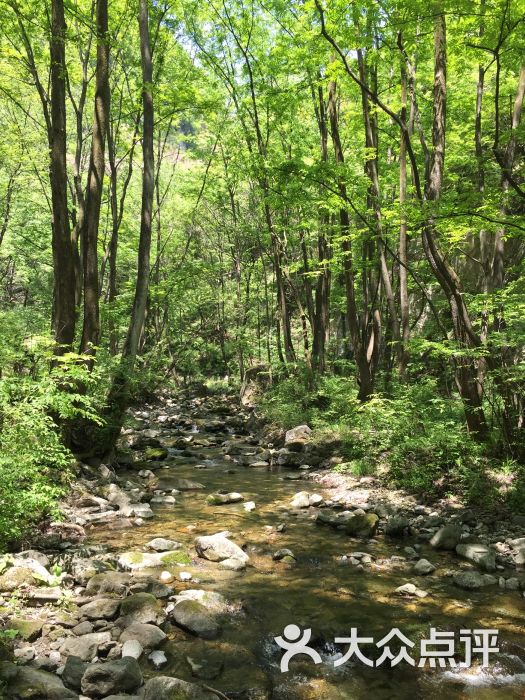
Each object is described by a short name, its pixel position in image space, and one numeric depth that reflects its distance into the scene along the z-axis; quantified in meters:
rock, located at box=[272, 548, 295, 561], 6.69
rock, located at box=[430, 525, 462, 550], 6.95
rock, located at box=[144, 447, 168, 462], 13.49
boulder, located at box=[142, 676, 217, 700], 3.49
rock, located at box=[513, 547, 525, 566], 6.29
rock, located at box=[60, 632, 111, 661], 3.96
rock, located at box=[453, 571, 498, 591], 5.75
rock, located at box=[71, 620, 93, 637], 4.28
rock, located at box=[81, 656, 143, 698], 3.54
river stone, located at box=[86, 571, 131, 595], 5.13
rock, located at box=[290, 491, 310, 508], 9.16
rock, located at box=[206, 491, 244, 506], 9.40
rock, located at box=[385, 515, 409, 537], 7.52
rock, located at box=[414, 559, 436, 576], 6.16
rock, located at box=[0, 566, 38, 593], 4.70
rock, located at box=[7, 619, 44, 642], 4.05
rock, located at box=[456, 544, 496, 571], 6.30
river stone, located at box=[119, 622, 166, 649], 4.30
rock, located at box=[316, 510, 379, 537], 7.59
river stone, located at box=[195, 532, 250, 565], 6.54
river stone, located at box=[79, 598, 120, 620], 4.56
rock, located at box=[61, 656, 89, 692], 3.57
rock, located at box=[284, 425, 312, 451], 13.86
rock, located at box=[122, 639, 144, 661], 4.13
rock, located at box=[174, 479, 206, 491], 10.47
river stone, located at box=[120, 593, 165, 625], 4.63
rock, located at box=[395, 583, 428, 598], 5.57
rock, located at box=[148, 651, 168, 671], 4.10
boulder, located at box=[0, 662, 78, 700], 3.25
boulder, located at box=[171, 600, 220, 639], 4.67
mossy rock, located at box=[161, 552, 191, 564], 6.32
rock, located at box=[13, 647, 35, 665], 3.73
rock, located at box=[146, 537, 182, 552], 6.71
